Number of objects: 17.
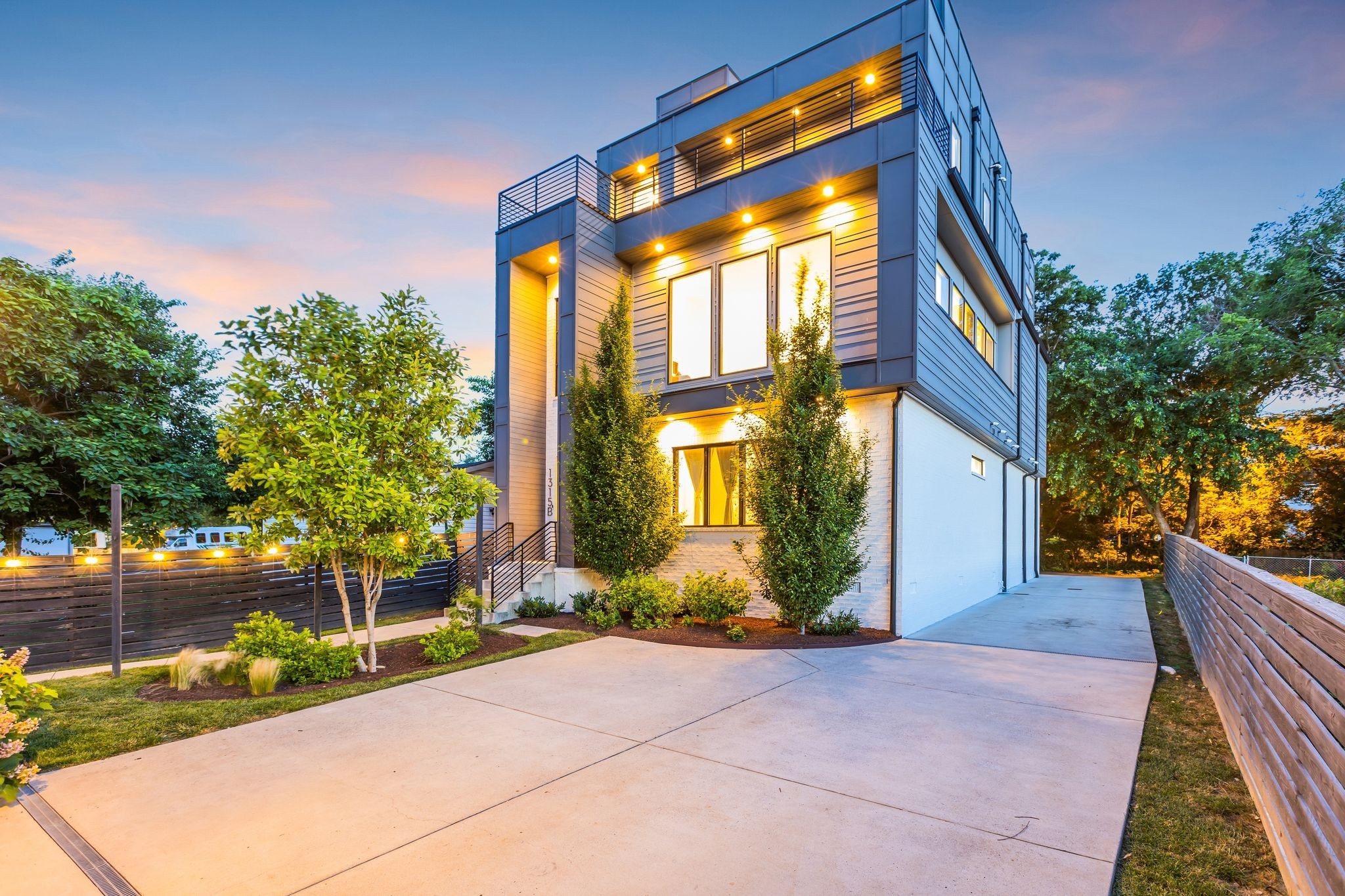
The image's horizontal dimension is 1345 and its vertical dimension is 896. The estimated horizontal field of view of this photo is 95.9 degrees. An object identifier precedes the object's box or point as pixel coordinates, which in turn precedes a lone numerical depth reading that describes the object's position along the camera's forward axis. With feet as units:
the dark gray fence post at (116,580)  21.03
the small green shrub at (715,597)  28.91
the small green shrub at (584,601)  32.45
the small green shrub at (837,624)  26.96
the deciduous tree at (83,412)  34.78
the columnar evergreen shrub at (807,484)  25.98
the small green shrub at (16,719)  10.36
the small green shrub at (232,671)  19.53
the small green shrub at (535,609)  32.76
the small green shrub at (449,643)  22.65
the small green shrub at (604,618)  29.48
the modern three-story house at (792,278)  28.35
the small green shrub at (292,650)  19.80
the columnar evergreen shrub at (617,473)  31.91
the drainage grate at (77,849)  8.48
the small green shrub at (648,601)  29.14
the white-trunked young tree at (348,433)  19.75
